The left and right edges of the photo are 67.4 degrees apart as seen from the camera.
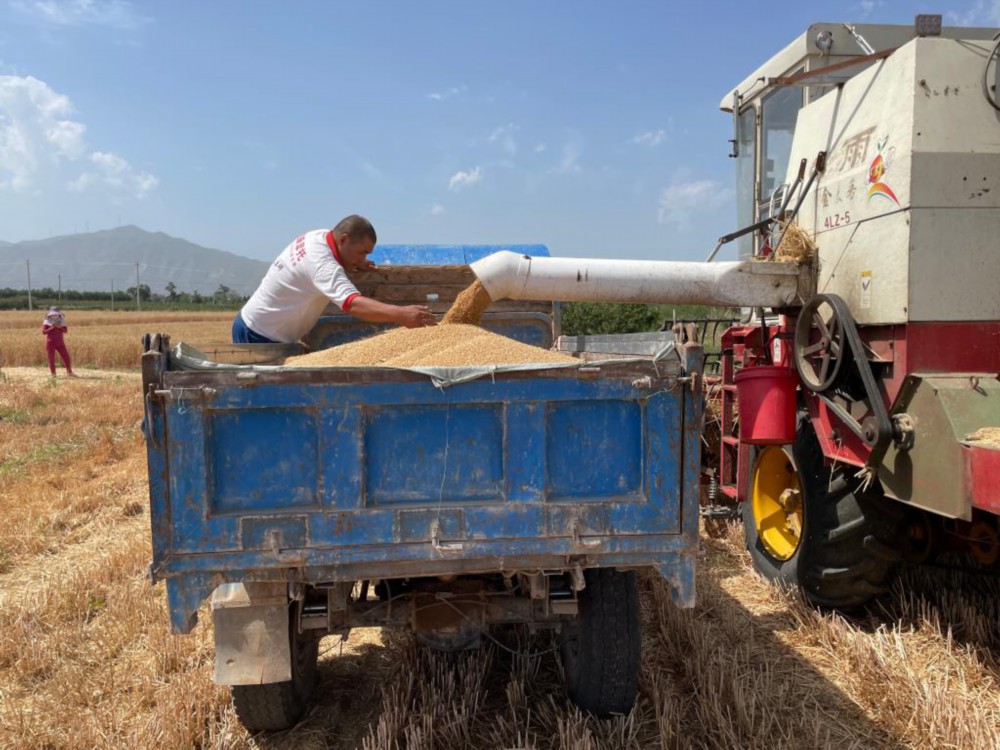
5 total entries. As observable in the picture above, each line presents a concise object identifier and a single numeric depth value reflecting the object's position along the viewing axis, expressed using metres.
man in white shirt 3.89
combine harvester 2.98
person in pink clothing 17.84
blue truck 2.32
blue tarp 5.84
